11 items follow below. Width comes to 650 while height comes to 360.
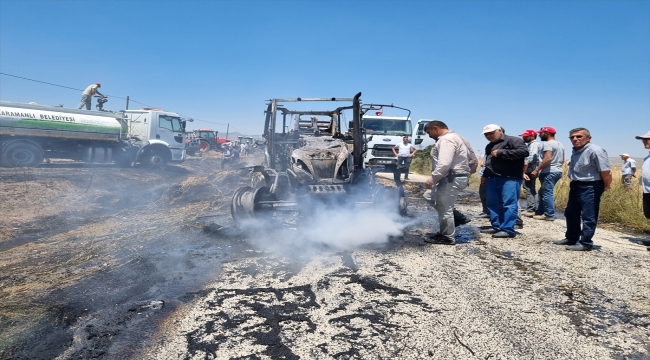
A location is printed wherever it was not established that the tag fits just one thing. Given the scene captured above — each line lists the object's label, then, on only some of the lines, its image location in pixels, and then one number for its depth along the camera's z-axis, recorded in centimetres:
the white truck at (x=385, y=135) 1440
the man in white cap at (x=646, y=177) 538
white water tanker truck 1326
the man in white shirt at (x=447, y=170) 520
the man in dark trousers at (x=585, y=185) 495
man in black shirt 576
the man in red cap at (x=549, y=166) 682
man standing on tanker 1524
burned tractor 614
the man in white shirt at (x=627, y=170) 911
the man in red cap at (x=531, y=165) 708
